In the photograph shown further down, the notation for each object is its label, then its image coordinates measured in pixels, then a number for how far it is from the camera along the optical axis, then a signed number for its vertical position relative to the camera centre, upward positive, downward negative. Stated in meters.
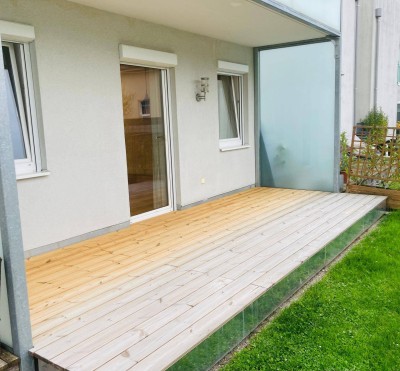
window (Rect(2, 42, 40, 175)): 4.04 +0.25
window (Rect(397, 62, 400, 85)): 19.92 +1.96
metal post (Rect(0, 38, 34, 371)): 2.19 -0.62
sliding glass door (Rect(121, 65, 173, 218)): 5.32 -0.18
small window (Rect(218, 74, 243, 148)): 7.14 +0.21
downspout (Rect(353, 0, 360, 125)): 15.75 +1.98
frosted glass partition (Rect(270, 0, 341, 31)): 5.37 +1.51
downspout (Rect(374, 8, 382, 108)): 16.05 +2.54
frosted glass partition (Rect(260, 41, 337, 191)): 7.16 +0.04
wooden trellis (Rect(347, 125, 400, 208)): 6.59 -0.82
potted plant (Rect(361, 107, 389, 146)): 15.14 -0.12
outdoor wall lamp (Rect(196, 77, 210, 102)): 6.23 +0.50
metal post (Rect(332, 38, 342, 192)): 6.89 -0.05
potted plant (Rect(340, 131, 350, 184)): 7.52 -0.76
